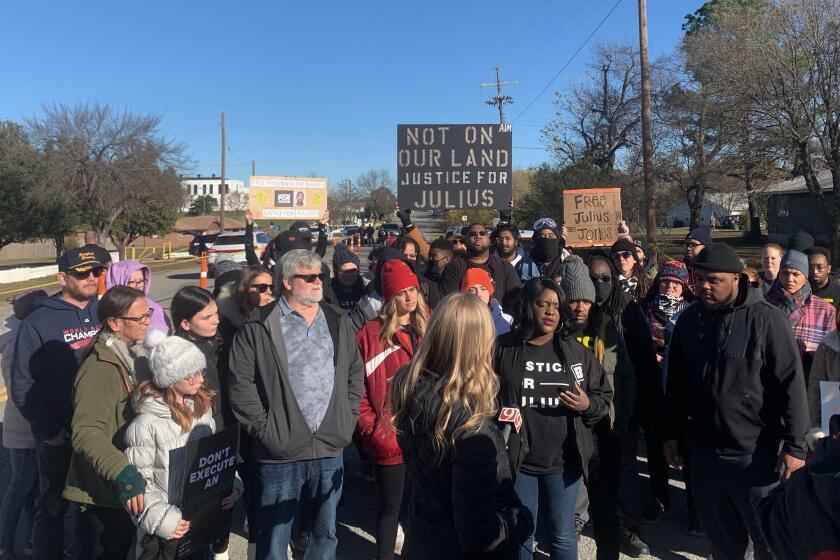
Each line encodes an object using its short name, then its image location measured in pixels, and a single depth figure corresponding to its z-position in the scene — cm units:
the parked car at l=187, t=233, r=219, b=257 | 3456
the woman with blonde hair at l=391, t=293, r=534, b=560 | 217
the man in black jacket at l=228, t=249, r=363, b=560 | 321
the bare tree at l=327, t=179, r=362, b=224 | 8256
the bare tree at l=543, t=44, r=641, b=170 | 4188
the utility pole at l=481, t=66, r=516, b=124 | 3911
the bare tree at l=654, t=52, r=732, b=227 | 2708
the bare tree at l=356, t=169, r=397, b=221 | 6978
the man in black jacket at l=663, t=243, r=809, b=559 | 304
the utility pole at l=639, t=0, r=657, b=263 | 1501
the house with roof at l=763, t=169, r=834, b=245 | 3369
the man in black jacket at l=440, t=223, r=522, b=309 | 567
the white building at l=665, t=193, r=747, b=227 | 3572
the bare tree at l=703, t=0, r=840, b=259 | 1936
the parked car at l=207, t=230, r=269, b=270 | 2252
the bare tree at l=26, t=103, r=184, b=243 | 3606
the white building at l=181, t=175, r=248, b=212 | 14388
